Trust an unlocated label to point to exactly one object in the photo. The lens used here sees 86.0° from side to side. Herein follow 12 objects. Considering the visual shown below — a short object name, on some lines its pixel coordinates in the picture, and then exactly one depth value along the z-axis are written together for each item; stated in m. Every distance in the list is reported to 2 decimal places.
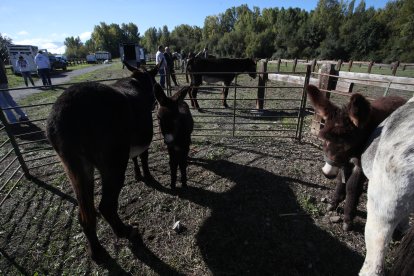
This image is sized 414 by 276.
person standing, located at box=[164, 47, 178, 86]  11.69
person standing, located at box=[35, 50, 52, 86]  11.97
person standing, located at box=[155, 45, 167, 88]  11.22
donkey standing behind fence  10.08
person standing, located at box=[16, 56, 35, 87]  11.34
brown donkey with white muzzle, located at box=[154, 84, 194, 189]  3.44
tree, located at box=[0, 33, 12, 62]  44.73
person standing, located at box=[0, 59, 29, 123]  6.48
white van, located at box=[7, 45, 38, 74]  21.98
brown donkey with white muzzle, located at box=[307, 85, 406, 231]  2.37
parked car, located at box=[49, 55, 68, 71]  31.01
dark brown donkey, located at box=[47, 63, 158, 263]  2.33
